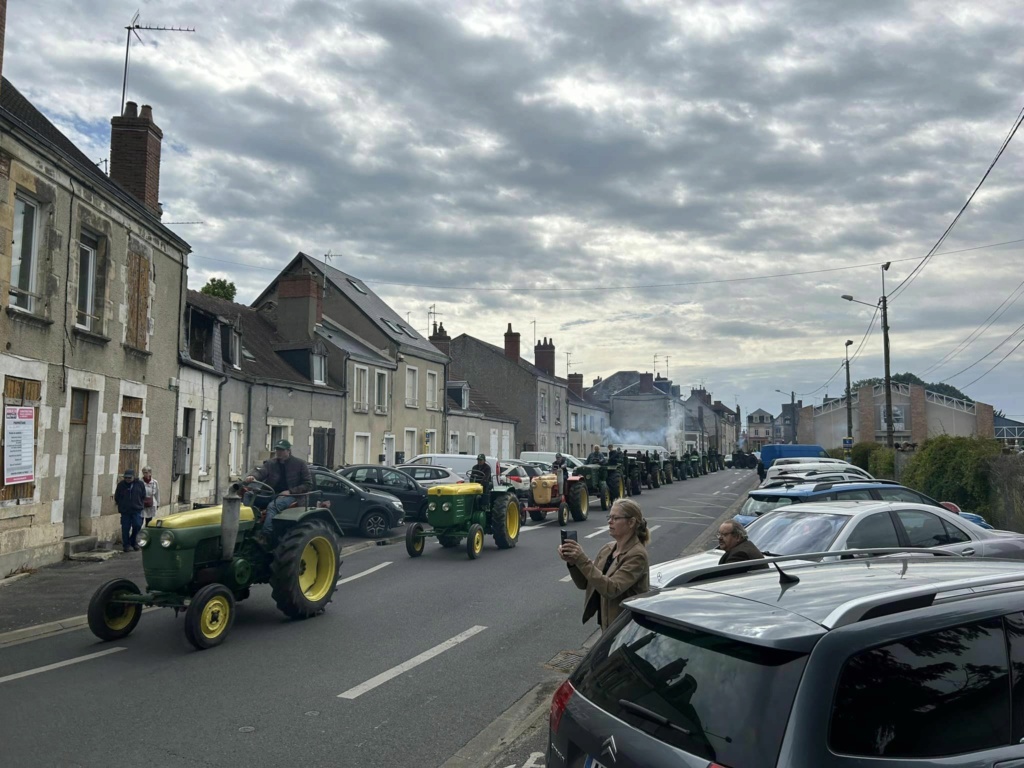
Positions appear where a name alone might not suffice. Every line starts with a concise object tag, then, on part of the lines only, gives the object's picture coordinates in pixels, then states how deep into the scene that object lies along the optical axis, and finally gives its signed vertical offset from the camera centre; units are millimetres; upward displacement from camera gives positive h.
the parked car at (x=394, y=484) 19422 -839
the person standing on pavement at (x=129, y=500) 14164 -928
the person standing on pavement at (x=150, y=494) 15020 -892
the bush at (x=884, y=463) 28656 -372
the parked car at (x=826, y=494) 10203 -529
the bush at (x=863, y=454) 35225 -30
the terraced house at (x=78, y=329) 12000 +2085
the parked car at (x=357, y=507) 17203 -1237
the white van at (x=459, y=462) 23422 -354
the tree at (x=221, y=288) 41531 +8325
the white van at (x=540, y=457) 33750 -265
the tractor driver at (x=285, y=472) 10008 -293
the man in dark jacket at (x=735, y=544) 6156 -724
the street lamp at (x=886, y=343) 29748 +4153
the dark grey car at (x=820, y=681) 2359 -717
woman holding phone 4777 -710
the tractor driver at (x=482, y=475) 15262 -482
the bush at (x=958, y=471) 16031 -355
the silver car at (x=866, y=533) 7676 -793
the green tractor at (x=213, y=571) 7941 -1283
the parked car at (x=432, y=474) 20969 -639
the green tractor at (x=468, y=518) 14195 -1235
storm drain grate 7281 -1958
